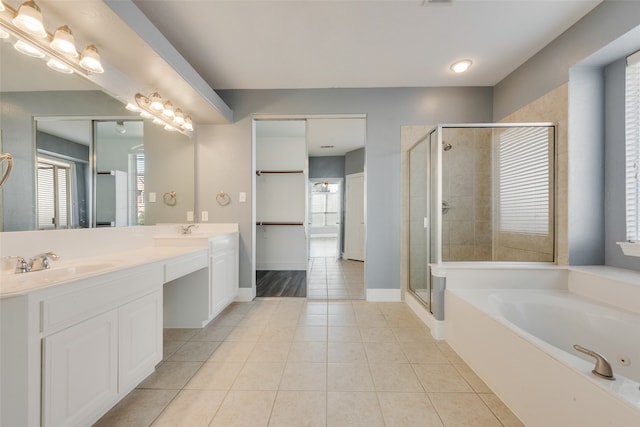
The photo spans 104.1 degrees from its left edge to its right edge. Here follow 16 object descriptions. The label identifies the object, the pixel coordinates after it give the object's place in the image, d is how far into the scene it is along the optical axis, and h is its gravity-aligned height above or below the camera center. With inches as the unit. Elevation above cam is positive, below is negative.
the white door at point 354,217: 221.1 -4.7
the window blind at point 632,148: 71.0 +18.4
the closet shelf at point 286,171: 183.9 +30.1
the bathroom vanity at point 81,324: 35.1 -19.4
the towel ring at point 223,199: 119.3 +6.2
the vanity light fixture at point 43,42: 47.9 +36.3
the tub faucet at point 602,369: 37.1 -23.6
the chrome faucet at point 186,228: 105.2 -7.0
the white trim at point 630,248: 68.3 -10.2
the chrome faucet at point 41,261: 50.7 -10.2
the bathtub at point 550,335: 38.3 -27.8
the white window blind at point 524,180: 88.7 +12.3
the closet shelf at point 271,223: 183.3 -8.2
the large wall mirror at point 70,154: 52.1 +15.7
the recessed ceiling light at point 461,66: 97.7 +58.4
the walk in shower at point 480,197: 89.2 +5.9
